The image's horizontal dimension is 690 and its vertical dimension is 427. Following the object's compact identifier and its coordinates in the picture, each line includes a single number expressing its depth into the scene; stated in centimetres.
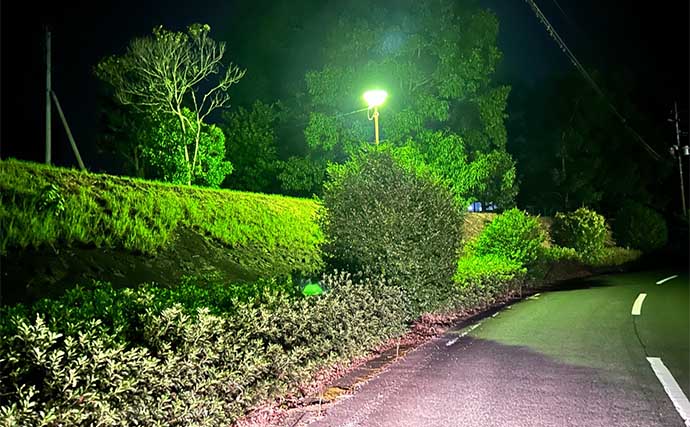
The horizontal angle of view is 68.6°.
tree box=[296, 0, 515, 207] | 2038
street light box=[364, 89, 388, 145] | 1220
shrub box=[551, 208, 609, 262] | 2750
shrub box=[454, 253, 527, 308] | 1195
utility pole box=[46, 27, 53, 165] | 1512
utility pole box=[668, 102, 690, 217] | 3928
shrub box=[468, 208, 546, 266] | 1717
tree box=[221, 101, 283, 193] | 2541
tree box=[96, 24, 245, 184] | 1961
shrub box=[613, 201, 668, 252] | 3425
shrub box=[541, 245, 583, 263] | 2244
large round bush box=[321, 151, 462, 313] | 878
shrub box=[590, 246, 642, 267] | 2771
